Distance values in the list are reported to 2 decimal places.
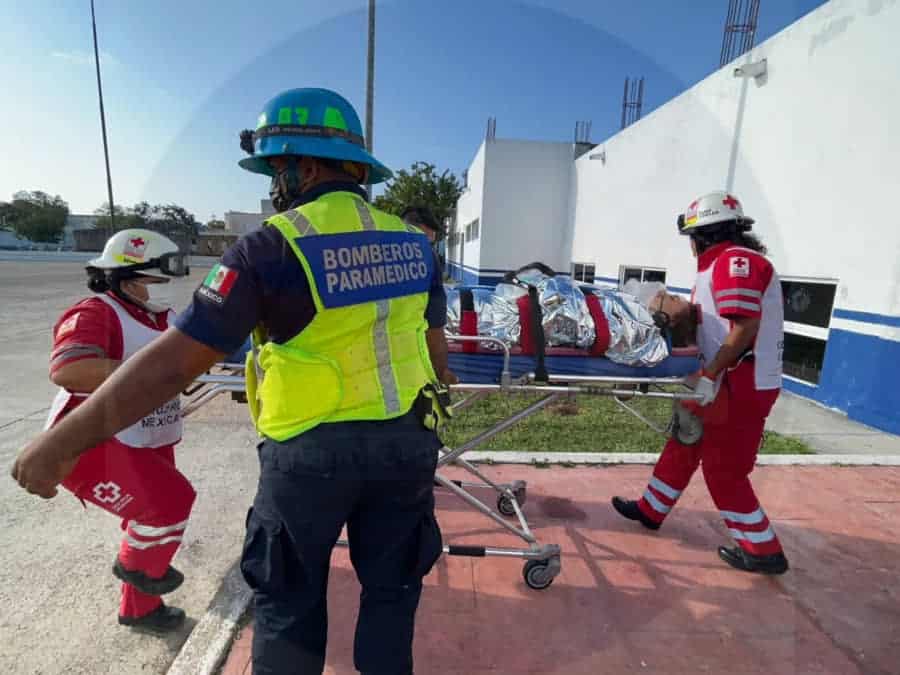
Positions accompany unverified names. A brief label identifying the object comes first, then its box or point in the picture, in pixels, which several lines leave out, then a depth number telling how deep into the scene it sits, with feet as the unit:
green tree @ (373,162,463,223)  88.33
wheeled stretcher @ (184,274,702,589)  7.50
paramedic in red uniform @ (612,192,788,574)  7.46
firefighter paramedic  3.61
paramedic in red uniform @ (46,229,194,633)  5.58
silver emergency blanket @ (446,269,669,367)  7.98
